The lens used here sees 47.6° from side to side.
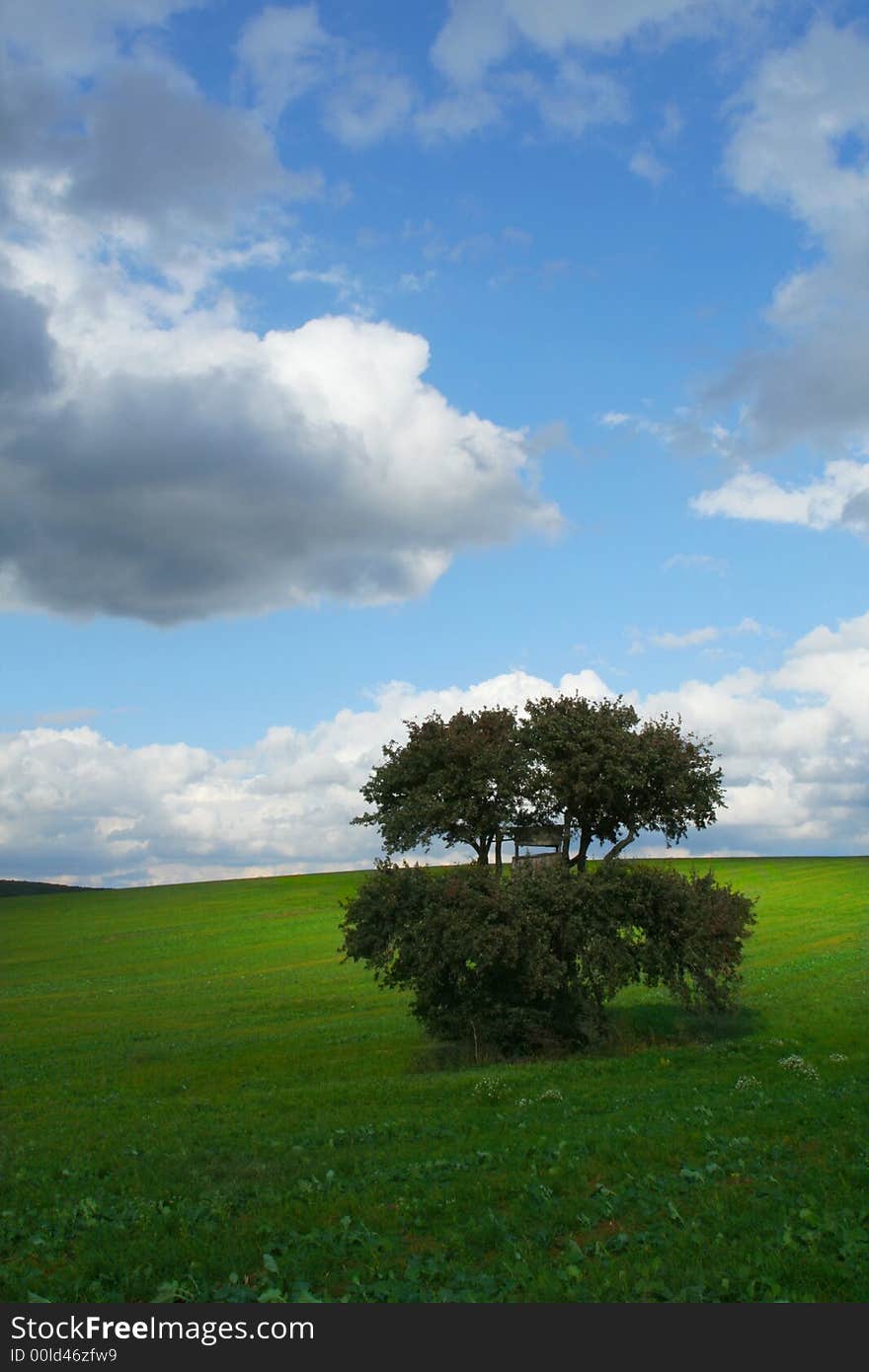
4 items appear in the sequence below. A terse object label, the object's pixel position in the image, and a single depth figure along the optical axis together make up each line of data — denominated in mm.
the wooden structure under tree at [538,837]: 37969
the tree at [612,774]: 36469
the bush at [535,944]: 33000
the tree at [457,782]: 37688
